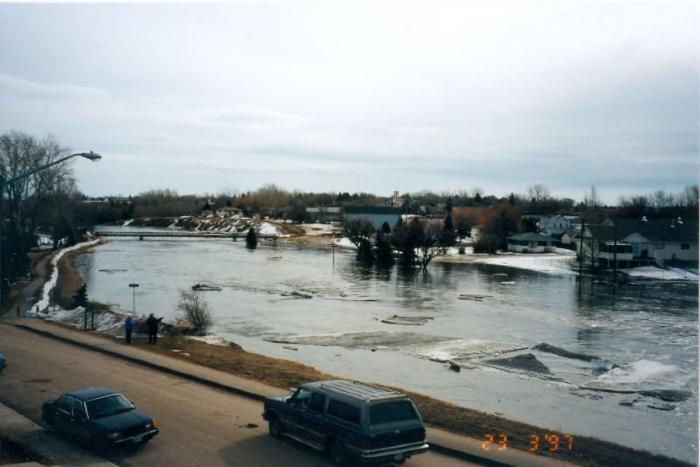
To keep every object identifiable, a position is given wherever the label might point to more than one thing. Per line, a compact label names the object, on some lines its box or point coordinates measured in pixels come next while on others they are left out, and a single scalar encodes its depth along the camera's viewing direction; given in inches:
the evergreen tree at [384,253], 3125.0
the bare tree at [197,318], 1256.8
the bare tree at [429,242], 3026.6
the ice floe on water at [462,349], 1117.7
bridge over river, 5036.9
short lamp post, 1483.9
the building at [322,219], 7691.9
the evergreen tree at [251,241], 4391.0
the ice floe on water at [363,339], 1219.9
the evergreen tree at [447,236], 3467.0
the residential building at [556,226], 4857.3
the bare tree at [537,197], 6820.9
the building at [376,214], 5777.6
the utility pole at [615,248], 2593.0
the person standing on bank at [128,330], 1009.5
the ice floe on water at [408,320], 1478.8
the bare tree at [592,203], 4557.1
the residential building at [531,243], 4188.2
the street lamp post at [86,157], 674.2
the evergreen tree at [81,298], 1408.7
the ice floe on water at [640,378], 932.6
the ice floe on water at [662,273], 2799.0
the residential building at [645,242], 3125.0
